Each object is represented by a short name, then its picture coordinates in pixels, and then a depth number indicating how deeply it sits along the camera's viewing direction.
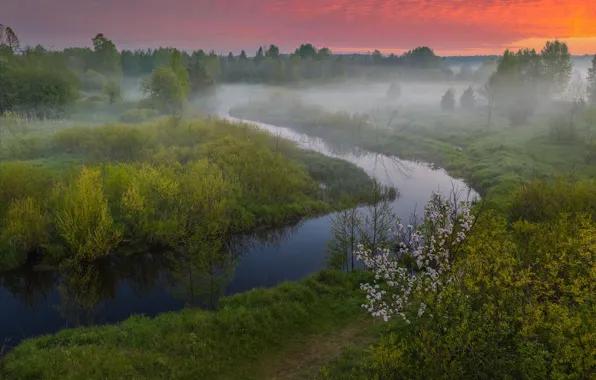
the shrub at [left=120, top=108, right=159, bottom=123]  85.19
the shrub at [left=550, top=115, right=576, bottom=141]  75.00
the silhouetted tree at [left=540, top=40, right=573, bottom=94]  101.56
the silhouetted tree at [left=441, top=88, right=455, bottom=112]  120.81
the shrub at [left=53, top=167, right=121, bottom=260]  29.62
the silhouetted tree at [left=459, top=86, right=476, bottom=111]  115.62
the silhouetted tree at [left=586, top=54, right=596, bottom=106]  94.25
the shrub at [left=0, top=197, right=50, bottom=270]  29.77
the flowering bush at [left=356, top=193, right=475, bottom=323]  15.74
